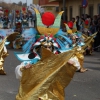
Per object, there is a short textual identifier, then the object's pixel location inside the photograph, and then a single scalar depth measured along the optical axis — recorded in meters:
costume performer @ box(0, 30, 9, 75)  10.32
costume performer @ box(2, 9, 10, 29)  31.41
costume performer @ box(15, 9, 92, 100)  5.14
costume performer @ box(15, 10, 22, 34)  21.88
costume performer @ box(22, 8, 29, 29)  36.67
